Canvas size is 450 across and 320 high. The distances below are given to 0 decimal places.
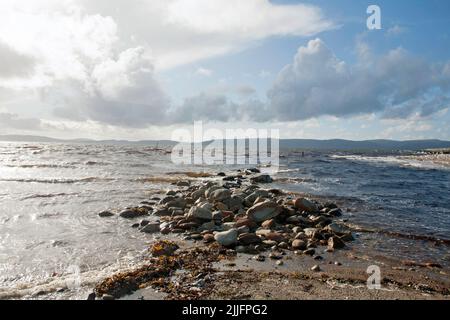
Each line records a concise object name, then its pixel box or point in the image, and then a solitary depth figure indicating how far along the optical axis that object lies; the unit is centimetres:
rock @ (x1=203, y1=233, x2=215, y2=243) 1371
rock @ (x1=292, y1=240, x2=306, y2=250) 1277
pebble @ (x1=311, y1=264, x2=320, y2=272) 1069
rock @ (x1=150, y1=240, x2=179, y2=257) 1212
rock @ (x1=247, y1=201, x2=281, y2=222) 1661
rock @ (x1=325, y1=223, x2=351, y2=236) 1496
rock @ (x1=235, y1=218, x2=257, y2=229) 1549
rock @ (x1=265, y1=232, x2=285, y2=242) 1361
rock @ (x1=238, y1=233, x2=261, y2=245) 1309
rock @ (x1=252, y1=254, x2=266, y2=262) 1149
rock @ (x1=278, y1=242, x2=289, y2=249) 1287
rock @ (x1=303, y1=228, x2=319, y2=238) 1429
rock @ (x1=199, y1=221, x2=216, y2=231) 1530
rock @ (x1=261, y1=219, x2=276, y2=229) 1558
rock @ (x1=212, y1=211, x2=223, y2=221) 1694
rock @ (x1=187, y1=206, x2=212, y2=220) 1655
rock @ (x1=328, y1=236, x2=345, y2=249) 1318
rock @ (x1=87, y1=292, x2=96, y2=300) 841
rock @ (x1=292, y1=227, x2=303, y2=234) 1508
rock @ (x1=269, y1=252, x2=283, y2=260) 1173
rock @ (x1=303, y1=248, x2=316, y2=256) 1224
